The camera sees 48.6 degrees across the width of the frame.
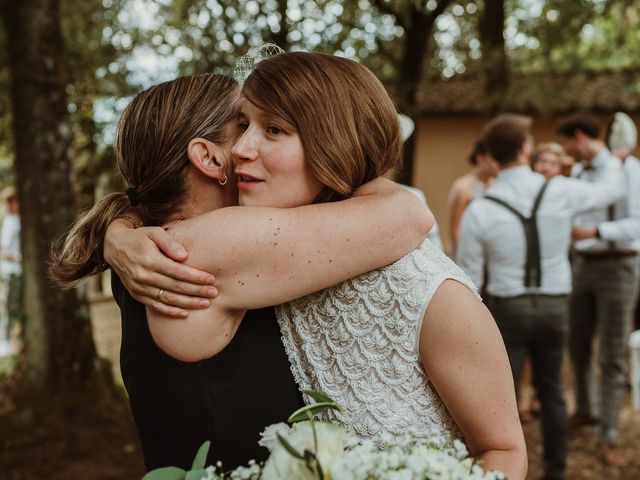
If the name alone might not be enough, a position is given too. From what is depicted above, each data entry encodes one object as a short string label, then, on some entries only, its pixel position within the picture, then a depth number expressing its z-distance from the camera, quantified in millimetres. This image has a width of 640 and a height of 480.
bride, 1620
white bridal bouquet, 1222
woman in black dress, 1627
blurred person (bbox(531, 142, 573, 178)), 6250
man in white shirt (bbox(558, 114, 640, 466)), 5828
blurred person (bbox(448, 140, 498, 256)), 6441
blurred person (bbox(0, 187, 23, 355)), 9078
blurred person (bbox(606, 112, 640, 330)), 6195
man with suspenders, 4797
